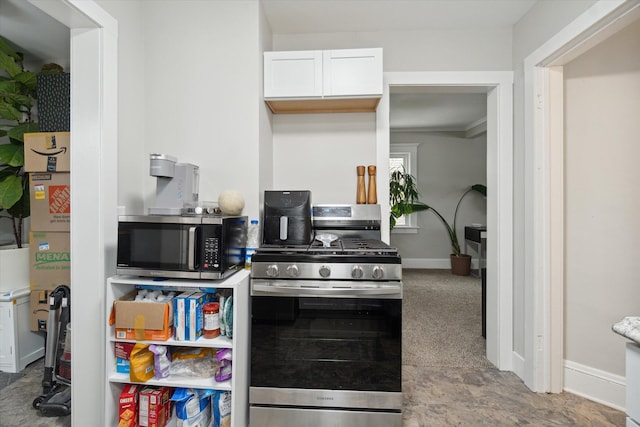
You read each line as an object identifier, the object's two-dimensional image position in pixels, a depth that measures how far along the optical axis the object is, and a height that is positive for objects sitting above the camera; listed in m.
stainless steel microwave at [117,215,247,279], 1.42 -0.16
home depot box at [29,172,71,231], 2.13 +0.10
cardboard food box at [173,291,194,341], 1.43 -0.51
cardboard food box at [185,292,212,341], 1.43 -0.51
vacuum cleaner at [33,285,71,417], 1.85 -0.85
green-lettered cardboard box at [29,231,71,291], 2.18 -0.34
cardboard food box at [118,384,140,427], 1.44 -0.96
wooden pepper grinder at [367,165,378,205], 2.17 +0.18
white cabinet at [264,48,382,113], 1.94 +0.93
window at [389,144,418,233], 5.63 +0.99
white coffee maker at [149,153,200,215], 1.54 +0.17
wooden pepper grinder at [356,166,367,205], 2.20 +0.18
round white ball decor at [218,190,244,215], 1.68 +0.07
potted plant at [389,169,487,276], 4.97 +0.17
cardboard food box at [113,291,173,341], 1.40 -0.51
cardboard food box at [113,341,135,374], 1.49 -0.71
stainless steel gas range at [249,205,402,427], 1.53 -0.66
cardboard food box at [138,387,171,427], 1.44 -0.96
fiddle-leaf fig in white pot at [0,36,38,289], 2.14 +0.40
